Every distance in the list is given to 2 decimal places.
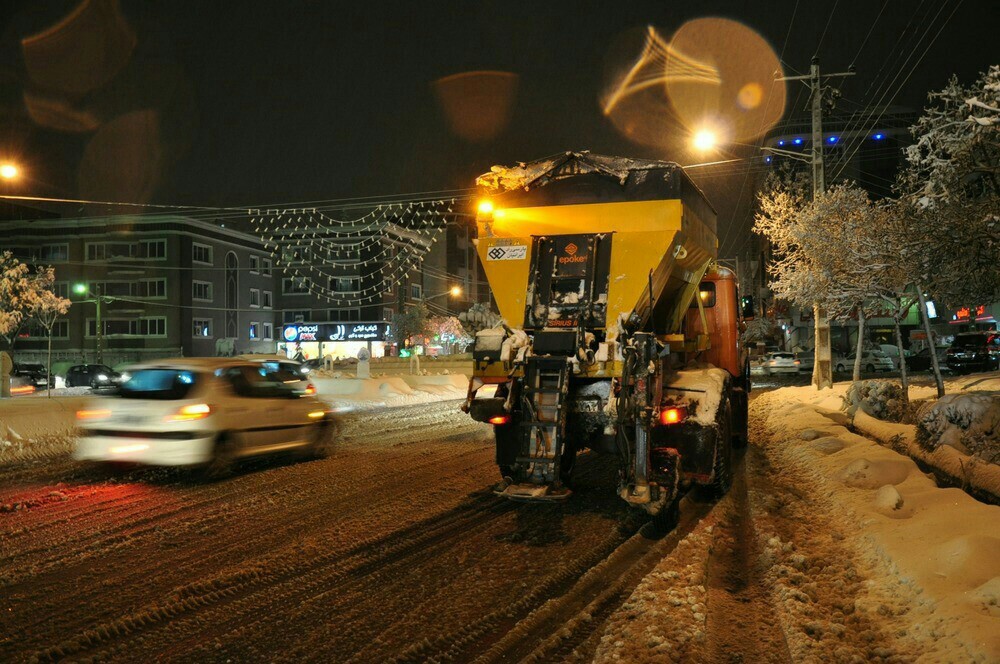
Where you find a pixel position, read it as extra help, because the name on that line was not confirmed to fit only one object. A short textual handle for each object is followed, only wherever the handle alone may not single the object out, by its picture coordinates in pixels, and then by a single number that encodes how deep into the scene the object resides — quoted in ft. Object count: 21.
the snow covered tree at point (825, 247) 55.93
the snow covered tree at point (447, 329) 232.63
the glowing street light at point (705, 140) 57.98
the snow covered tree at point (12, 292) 109.09
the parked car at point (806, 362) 142.31
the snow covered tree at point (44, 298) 113.50
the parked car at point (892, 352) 130.99
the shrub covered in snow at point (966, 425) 34.96
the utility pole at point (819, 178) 69.92
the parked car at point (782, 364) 137.48
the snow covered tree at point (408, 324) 214.90
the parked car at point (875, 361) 121.49
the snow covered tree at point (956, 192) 33.78
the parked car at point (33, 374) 118.83
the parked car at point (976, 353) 95.14
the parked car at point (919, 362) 120.47
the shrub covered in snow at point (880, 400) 50.52
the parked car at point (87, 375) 124.26
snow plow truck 23.21
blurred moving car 29.96
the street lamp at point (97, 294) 122.11
